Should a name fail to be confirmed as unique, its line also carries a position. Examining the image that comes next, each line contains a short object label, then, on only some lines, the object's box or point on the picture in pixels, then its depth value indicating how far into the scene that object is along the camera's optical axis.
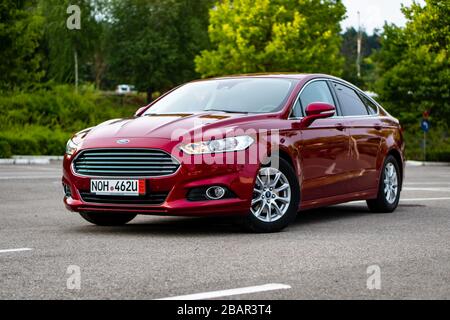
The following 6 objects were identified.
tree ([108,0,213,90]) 72.00
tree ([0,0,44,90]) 38.00
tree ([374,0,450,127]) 42.94
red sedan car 8.59
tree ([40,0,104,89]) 63.34
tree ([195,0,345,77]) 48.06
